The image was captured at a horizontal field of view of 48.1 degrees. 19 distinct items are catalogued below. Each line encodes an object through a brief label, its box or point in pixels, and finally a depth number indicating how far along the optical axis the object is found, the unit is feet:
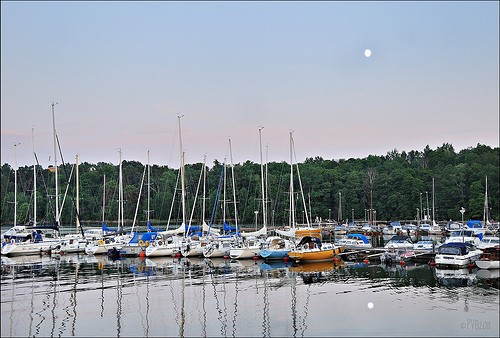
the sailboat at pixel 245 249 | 190.39
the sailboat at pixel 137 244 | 212.02
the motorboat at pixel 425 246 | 186.60
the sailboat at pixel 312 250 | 177.06
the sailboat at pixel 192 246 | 202.28
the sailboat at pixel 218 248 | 196.54
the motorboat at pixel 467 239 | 204.85
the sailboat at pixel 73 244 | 227.61
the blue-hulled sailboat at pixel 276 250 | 186.29
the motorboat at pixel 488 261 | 150.10
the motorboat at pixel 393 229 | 345.92
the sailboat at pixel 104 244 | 221.25
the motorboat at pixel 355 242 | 213.66
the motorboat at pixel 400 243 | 198.01
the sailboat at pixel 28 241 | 217.77
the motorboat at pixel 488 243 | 186.15
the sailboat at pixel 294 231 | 242.13
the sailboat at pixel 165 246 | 202.90
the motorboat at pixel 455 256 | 154.61
